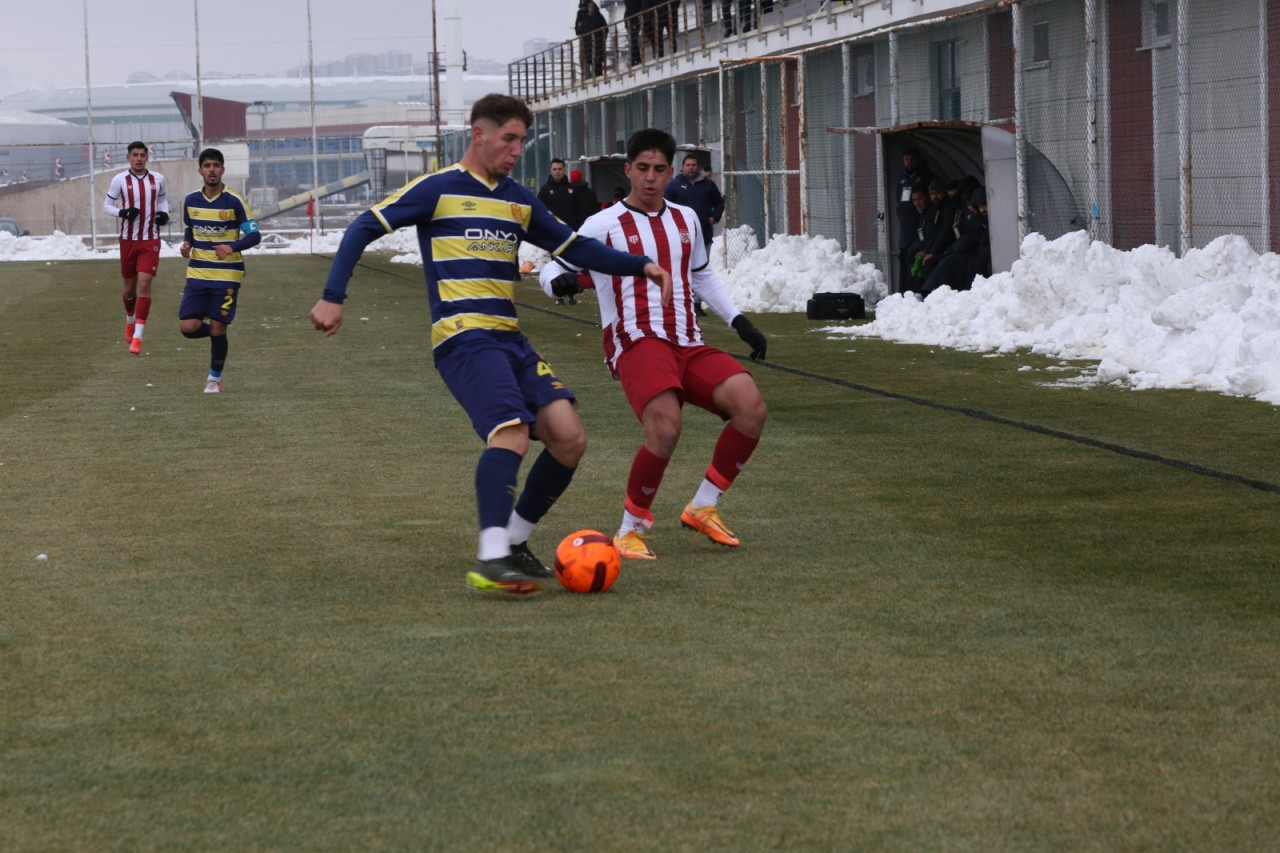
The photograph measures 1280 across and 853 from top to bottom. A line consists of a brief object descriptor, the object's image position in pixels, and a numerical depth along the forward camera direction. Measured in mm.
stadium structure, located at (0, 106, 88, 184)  91175
